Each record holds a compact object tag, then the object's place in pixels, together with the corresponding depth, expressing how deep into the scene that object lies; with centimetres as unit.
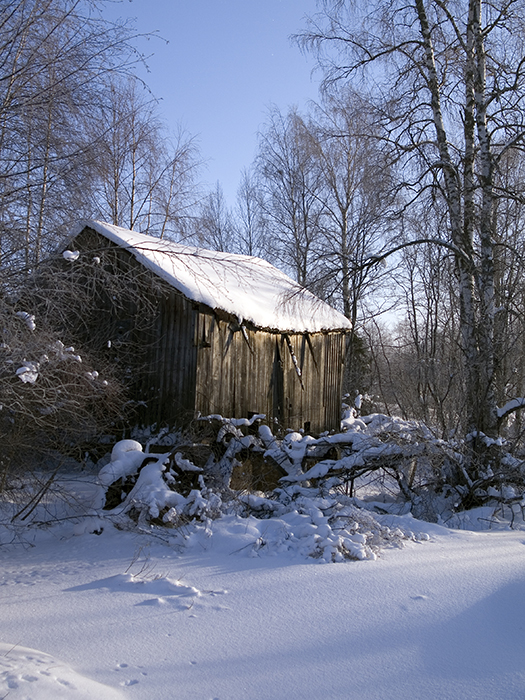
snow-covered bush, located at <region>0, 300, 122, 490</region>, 488
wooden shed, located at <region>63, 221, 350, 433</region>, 1069
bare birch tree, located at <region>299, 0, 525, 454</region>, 917
